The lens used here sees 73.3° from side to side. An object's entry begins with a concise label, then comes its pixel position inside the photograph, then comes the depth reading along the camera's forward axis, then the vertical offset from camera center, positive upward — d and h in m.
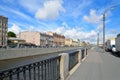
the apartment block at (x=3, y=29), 38.04 +5.53
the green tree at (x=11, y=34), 49.41 +4.12
